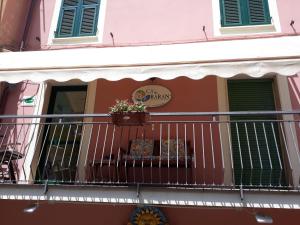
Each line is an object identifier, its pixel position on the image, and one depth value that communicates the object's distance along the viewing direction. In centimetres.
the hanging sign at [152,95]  841
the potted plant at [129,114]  612
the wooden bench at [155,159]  702
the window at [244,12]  912
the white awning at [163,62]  619
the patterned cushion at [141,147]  742
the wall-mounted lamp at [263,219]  547
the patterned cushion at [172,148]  742
